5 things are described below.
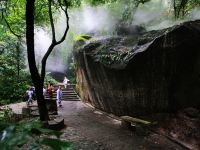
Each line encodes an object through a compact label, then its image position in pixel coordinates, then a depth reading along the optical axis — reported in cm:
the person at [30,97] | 974
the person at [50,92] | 1072
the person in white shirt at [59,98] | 1012
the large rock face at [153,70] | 563
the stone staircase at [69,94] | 1254
